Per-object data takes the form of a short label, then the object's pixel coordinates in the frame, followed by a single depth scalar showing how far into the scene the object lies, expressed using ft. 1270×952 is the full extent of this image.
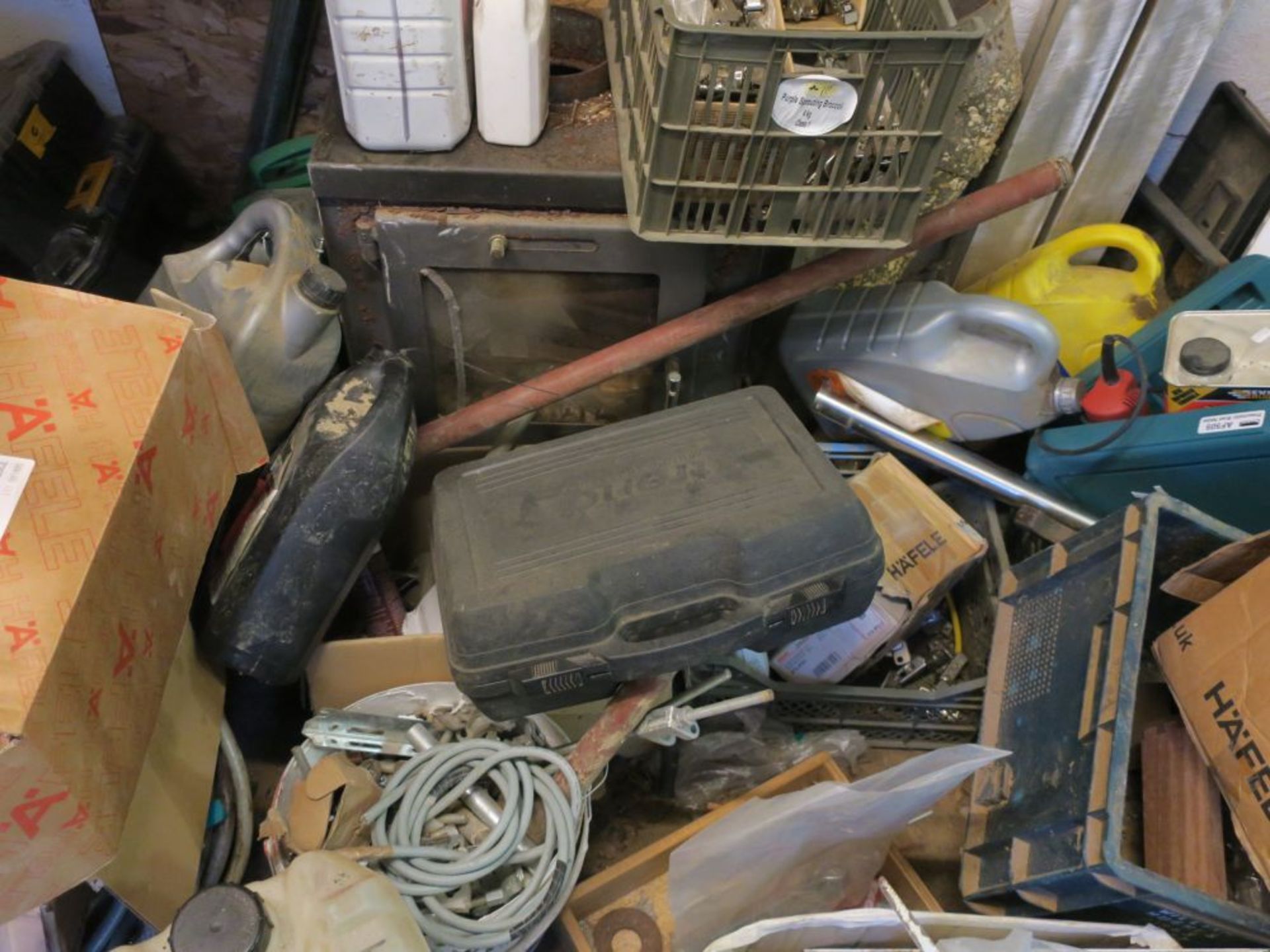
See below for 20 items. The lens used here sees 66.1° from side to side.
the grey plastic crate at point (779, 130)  3.48
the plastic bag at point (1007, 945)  3.44
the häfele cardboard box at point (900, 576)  5.11
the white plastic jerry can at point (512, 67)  3.95
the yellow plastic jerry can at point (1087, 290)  5.55
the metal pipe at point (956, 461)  5.31
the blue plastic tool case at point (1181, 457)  4.71
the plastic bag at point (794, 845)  3.78
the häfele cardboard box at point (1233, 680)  3.77
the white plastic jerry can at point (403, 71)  3.86
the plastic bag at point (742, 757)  5.16
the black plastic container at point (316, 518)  4.03
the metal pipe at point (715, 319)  4.43
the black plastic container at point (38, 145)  5.65
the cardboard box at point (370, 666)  4.56
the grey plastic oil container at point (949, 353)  5.26
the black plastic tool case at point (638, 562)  3.71
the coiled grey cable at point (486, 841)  3.59
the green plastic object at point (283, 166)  6.08
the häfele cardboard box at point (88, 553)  2.86
